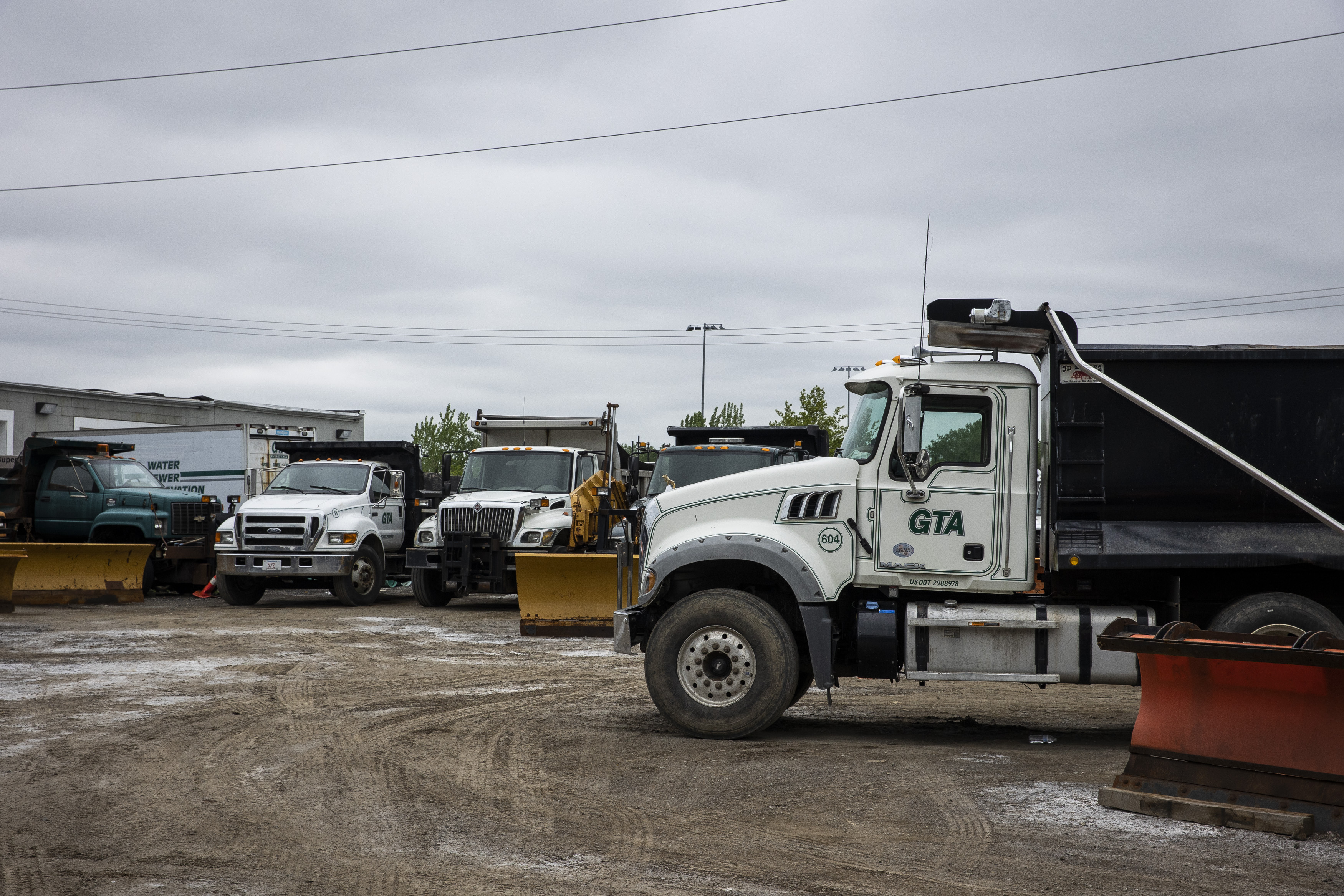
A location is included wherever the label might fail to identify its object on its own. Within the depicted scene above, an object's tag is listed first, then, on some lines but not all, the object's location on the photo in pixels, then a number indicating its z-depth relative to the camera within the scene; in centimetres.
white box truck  2519
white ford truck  1819
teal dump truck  2044
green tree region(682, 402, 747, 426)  5588
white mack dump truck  759
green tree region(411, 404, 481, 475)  5931
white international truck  1758
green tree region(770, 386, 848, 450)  4456
